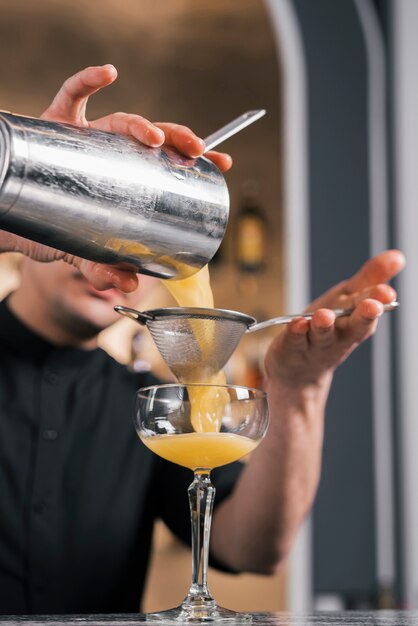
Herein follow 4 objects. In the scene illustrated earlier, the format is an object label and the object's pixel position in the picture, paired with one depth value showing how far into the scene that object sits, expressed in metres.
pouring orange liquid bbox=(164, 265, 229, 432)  1.21
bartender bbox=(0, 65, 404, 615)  1.83
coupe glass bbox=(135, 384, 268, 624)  1.21
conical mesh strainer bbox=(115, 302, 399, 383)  1.31
